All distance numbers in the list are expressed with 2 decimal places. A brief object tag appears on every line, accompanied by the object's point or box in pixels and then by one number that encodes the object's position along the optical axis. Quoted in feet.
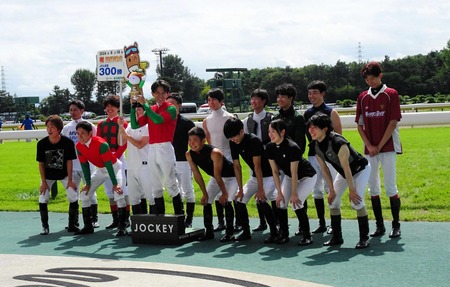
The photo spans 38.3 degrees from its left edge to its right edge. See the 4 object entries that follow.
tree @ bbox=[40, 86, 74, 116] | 309.01
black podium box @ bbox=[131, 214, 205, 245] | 26.86
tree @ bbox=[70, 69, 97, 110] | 346.95
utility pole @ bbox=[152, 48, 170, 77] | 311.09
